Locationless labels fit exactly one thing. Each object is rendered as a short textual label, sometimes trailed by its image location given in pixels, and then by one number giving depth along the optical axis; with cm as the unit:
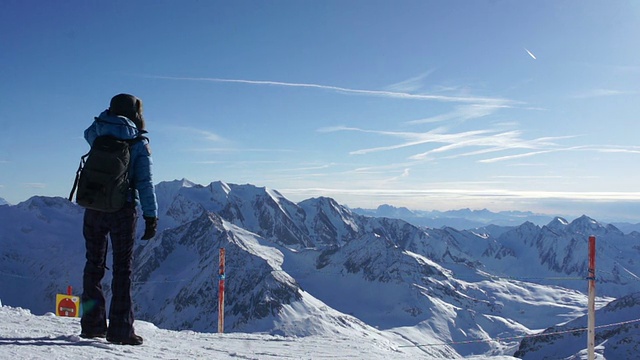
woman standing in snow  659
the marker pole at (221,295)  1315
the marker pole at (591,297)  1047
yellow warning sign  1522
